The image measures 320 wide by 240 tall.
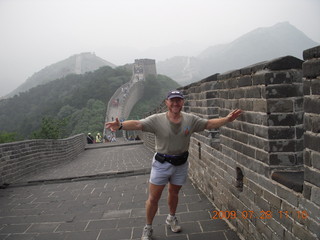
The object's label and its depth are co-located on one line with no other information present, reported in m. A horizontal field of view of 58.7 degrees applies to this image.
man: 2.64
